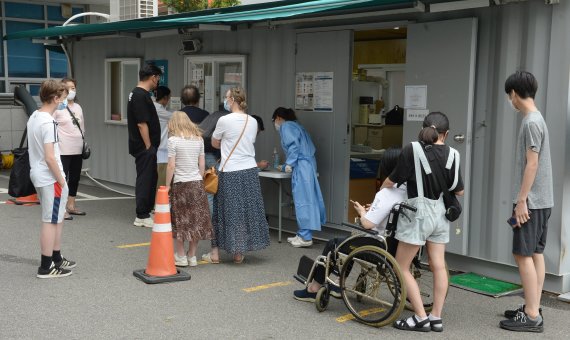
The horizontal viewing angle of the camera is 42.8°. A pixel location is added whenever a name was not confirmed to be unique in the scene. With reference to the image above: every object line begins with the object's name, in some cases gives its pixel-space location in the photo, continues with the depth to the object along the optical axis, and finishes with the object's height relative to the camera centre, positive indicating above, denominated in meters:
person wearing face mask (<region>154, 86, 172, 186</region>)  8.90 -0.34
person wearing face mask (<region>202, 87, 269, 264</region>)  6.83 -0.89
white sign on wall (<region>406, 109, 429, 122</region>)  7.04 -0.19
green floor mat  6.27 -1.66
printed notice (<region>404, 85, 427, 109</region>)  7.01 -0.01
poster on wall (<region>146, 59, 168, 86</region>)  10.55 +0.30
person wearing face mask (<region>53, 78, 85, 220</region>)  8.73 -0.59
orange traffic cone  6.31 -1.39
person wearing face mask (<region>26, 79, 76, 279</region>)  6.11 -0.69
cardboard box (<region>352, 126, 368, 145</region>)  10.30 -0.57
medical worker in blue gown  7.79 -0.82
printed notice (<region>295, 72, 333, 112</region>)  8.08 +0.02
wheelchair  5.04 -1.31
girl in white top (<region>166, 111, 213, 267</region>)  6.68 -0.85
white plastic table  7.82 -0.89
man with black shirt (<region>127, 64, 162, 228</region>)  8.28 -0.57
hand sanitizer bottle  8.40 -0.79
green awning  6.67 +0.83
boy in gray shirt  4.96 -0.67
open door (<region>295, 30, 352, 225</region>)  7.91 -0.26
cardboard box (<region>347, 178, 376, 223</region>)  8.41 -1.15
